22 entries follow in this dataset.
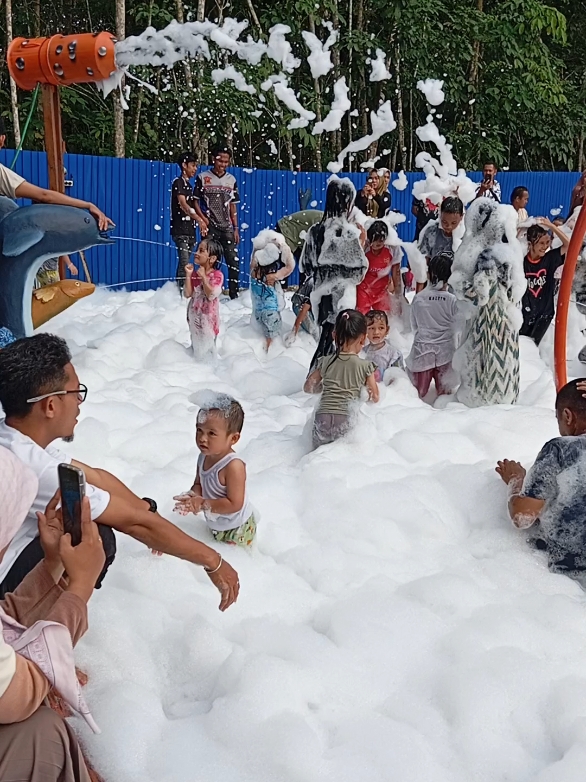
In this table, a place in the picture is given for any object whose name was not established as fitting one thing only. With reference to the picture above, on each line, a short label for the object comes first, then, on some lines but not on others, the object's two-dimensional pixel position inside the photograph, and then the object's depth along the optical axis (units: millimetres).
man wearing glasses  2389
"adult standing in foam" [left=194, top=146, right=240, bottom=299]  9586
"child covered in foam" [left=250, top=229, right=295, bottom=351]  7133
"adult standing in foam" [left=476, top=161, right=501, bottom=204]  8508
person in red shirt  6766
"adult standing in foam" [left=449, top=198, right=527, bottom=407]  5152
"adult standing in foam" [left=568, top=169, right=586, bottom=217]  6845
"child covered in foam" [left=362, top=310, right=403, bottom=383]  5598
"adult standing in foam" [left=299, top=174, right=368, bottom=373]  5879
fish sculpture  5652
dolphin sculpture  4883
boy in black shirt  9359
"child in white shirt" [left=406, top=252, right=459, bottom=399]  5574
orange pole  4027
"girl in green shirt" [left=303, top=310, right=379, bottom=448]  4414
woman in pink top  1658
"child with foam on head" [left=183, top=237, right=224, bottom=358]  6309
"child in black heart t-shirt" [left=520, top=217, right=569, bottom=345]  7000
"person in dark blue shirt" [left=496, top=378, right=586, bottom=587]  3160
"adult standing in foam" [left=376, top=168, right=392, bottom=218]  9602
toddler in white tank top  3203
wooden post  6926
